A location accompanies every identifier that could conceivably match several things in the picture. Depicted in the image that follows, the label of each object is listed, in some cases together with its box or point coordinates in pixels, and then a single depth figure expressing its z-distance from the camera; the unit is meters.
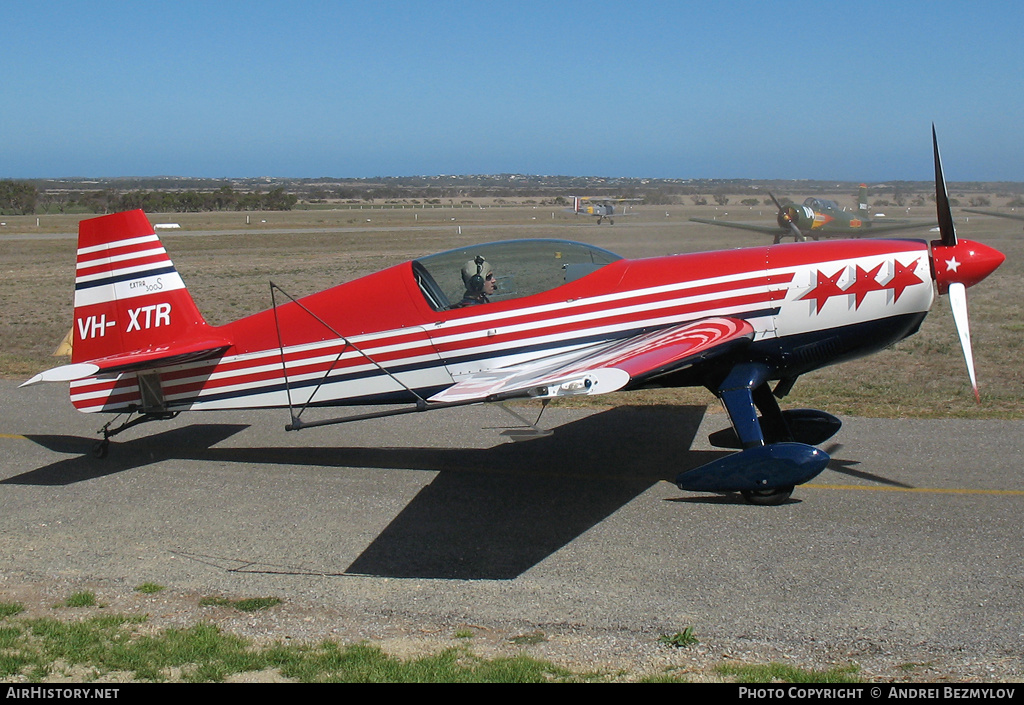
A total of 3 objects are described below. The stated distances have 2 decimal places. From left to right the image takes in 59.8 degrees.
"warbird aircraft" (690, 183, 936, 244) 31.67
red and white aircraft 7.48
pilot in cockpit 7.80
